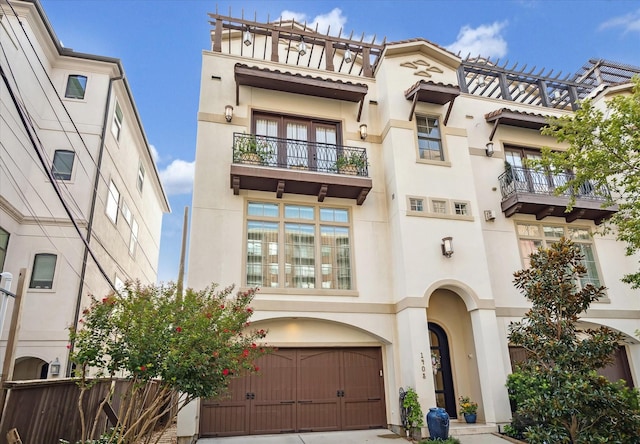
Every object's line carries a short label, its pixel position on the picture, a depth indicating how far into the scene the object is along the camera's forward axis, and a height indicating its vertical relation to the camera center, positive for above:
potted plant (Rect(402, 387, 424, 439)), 9.13 -0.94
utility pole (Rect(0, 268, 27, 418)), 5.09 +0.49
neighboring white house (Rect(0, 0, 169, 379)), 11.97 +6.10
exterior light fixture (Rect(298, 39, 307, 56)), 13.46 +10.20
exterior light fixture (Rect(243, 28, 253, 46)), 13.24 +10.48
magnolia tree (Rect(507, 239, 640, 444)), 6.54 -0.03
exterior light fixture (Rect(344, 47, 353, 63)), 14.06 +10.25
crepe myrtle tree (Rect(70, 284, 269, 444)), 5.77 +0.40
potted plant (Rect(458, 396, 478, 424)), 10.15 -1.02
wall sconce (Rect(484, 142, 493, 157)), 13.08 +6.56
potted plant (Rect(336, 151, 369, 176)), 11.59 +5.54
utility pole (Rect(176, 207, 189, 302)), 14.94 +4.92
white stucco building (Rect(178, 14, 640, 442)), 10.16 +3.71
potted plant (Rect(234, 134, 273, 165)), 10.90 +5.71
